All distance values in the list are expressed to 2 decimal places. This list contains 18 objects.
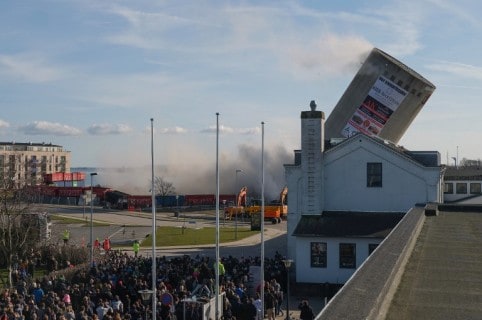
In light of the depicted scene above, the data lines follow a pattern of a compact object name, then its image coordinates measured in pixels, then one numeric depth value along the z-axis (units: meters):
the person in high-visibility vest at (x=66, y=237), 43.17
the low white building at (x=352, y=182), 32.16
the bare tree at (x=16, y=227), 36.91
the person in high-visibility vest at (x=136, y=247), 37.80
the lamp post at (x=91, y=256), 31.75
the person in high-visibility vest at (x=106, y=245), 39.03
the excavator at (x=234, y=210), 65.81
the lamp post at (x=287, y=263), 22.23
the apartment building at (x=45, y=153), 169.25
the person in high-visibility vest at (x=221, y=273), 26.95
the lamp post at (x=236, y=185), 96.07
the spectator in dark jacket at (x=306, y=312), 21.26
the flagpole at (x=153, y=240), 18.95
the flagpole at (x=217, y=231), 21.58
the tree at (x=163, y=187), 101.81
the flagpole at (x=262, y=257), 22.47
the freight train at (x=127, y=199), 85.50
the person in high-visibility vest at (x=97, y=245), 39.34
